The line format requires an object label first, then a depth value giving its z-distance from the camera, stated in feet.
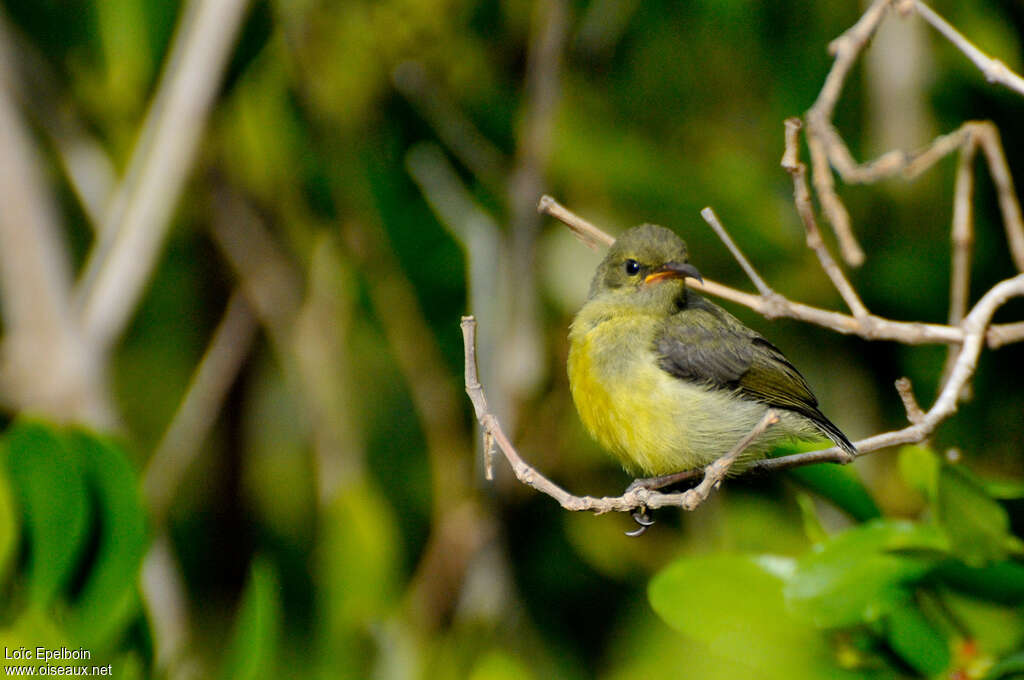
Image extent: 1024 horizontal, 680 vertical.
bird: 14.43
